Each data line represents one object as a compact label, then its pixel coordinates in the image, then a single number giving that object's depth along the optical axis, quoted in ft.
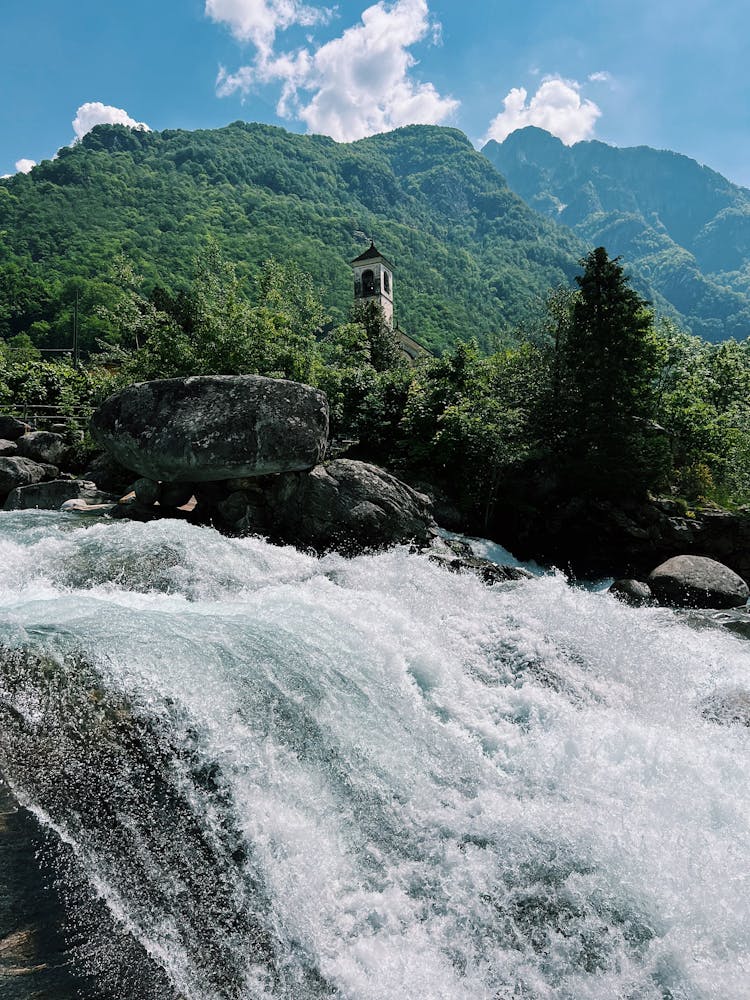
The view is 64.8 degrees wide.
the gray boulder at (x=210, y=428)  43.60
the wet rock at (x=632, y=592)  44.11
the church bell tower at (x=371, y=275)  204.95
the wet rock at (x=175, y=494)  47.42
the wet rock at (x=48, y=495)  50.88
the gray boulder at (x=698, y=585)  44.62
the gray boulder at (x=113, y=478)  56.75
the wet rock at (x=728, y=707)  22.31
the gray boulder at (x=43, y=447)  68.49
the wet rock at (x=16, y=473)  55.57
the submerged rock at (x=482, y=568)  40.40
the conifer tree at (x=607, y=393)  61.93
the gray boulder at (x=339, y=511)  45.50
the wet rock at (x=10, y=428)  76.79
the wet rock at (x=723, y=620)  34.34
